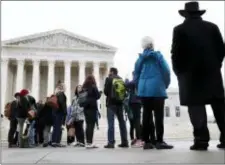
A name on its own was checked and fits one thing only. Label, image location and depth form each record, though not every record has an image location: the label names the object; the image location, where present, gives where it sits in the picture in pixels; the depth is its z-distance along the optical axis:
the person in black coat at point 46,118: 11.12
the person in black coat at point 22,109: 10.68
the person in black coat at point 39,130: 11.54
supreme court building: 46.50
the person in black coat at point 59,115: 10.34
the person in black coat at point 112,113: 7.88
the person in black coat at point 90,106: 7.91
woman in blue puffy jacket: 6.27
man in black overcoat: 5.35
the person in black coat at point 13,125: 11.49
